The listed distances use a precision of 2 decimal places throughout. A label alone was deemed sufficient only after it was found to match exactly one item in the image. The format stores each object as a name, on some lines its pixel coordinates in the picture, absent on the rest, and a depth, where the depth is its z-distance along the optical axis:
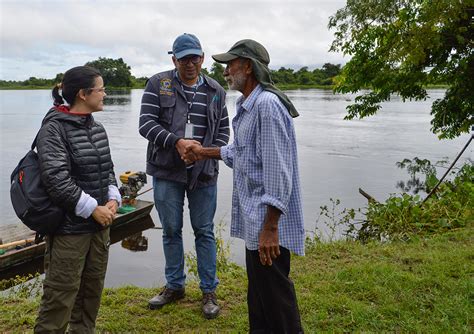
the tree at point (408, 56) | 9.12
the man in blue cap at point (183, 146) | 3.52
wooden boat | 8.19
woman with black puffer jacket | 2.62
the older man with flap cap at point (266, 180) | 2.54
